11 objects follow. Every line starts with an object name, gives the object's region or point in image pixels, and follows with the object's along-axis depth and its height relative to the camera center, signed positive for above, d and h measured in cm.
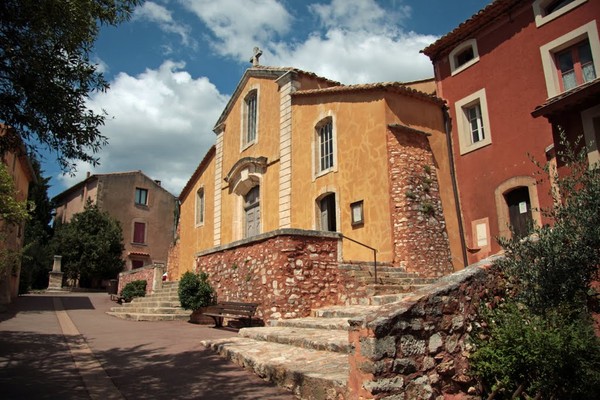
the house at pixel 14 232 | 1638 +298
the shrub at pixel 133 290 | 1845 +50
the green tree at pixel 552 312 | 420 -18
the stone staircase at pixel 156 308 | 1282 -18
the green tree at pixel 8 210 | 1145 +245
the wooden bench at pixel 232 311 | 975 -22
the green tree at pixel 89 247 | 3056 +379
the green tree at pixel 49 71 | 588 +317
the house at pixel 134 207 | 3497 +754
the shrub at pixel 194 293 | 1152 +21
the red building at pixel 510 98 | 1085 +522
